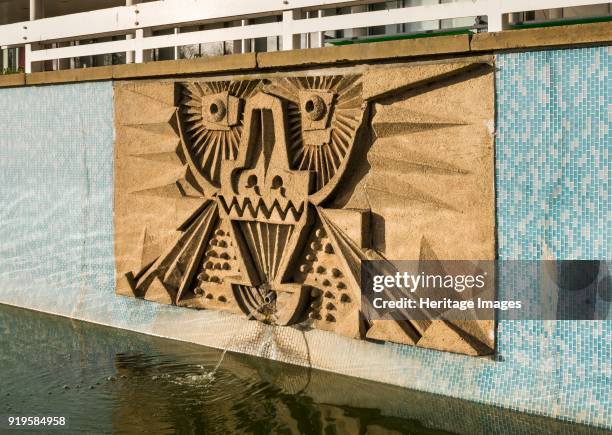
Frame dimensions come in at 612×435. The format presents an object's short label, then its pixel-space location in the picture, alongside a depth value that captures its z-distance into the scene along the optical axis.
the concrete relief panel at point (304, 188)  5.88
